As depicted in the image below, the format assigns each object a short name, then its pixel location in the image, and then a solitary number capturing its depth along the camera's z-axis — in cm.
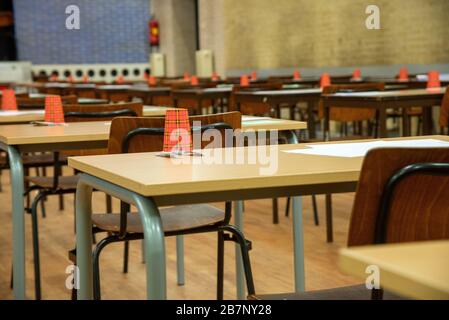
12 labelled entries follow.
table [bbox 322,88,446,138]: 443
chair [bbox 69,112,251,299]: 233
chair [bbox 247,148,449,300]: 133
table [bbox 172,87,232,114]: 663
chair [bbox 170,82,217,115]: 720
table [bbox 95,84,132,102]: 859
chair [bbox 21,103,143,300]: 328
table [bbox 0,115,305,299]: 272
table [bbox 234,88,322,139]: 553
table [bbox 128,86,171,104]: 764
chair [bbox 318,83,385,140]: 531
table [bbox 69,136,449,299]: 153
